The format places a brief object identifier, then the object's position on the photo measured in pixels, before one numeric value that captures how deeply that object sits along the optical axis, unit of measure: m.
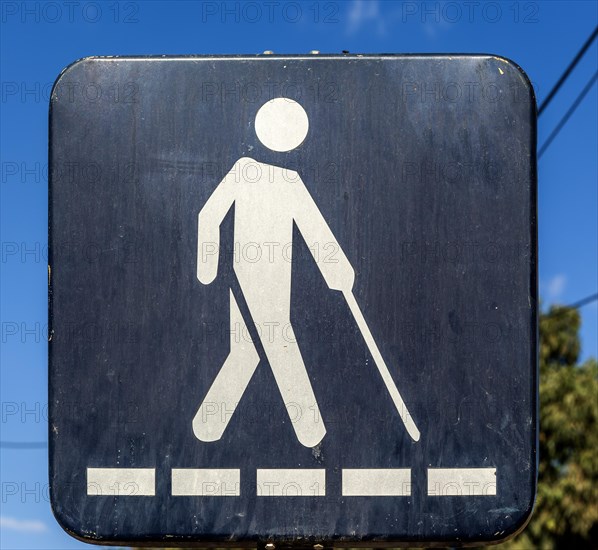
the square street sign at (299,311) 1.88
